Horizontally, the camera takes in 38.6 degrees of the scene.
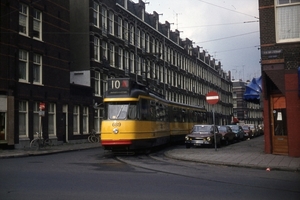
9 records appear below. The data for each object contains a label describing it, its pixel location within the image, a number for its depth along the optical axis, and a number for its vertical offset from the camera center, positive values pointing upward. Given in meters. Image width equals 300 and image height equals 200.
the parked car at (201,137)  25.75 -0.77
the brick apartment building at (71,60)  28.08 +5.98
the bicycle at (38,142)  27.21 -1.05
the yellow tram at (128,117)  19.95 +0.39
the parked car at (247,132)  44.62 -0.90
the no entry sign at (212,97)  22.19 +1.39
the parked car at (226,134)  31.09 -0.78
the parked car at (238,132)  37.87 -0.79
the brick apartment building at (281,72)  19.06 +2.31
